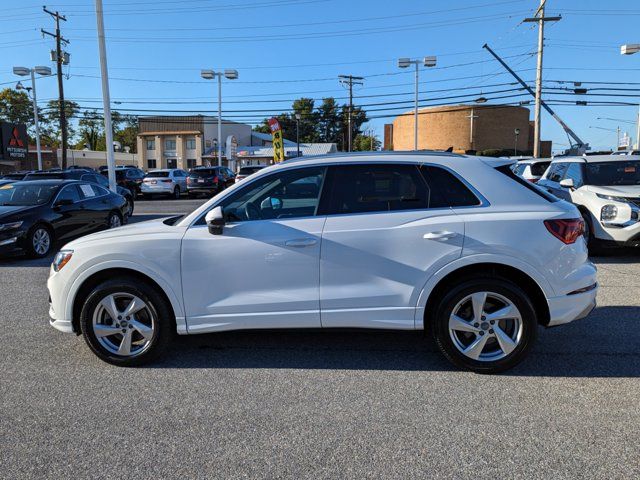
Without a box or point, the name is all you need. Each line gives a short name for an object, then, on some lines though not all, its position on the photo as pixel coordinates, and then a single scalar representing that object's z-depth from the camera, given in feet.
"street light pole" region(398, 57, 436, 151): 103.24
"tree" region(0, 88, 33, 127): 243.60
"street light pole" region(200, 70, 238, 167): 105.70
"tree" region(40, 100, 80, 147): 270.18
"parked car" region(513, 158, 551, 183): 46.70
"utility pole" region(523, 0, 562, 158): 96.02
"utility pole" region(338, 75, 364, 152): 170.71
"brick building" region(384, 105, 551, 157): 212.84
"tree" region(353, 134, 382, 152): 321.79
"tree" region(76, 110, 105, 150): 350.23
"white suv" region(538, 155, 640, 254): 26.17
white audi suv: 12.34
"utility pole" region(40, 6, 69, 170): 113.09
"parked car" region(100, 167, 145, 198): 86.53
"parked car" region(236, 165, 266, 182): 80.03
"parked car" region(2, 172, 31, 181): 64.03
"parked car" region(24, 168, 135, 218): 55.52
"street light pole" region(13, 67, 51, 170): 96.07
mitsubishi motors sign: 128.88
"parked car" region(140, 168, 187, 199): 87.97
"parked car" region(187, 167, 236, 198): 87.81
